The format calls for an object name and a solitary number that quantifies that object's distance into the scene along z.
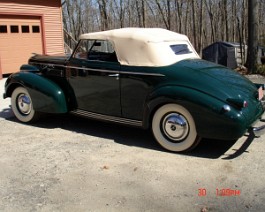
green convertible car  4.60
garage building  13.03
